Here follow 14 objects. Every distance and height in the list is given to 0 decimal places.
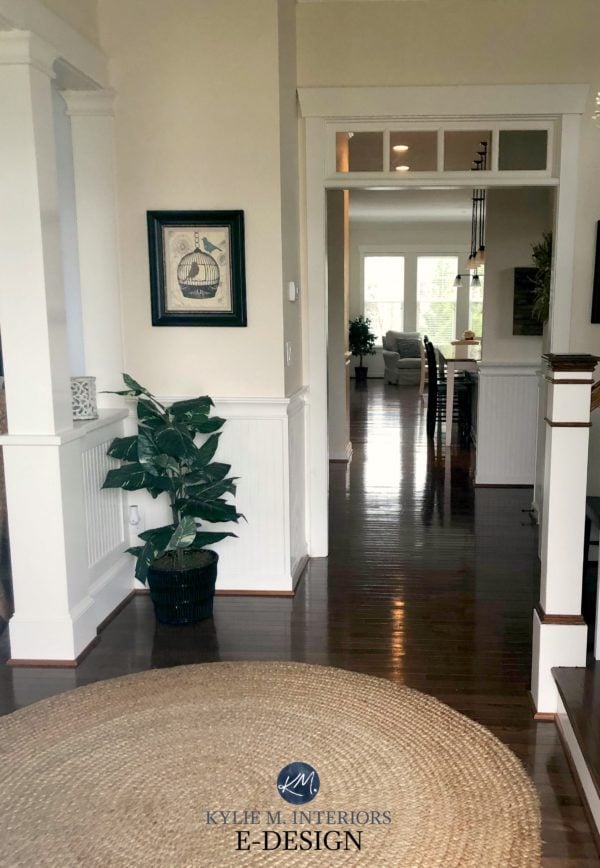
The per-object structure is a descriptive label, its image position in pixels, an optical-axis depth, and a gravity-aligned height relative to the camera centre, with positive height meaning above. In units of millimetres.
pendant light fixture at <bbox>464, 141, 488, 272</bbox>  9396 +1076
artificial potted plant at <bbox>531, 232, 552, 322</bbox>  5355 +185
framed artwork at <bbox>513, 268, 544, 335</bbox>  6148 -17
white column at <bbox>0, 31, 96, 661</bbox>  2994 -295
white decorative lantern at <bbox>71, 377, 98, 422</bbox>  3621 -412
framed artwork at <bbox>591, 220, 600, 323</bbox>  4438 +25
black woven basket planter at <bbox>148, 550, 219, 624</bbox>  3623 -1303
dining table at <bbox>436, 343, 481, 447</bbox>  7645 -608
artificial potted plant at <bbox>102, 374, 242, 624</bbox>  3521 -830
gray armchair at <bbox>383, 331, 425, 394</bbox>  13273 -926
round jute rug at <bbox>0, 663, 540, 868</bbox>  2115 -1434
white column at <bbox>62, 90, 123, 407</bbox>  3809 +367
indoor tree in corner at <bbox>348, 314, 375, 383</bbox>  13664 -573
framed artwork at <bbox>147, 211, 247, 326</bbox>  3830 +186
